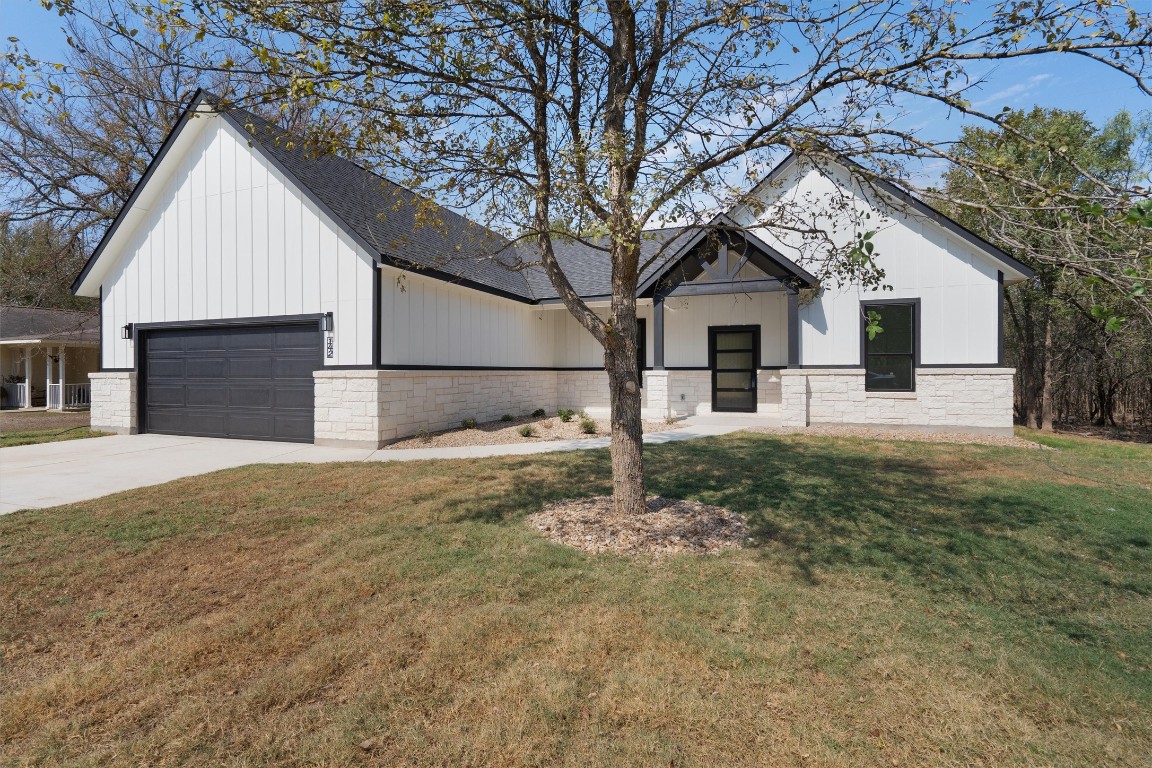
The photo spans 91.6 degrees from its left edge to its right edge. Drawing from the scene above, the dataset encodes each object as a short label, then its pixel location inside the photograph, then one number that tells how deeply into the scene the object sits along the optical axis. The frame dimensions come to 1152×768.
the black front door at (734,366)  15.09
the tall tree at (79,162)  16.27
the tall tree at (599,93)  4.00
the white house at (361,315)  10.96
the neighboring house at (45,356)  20.69
